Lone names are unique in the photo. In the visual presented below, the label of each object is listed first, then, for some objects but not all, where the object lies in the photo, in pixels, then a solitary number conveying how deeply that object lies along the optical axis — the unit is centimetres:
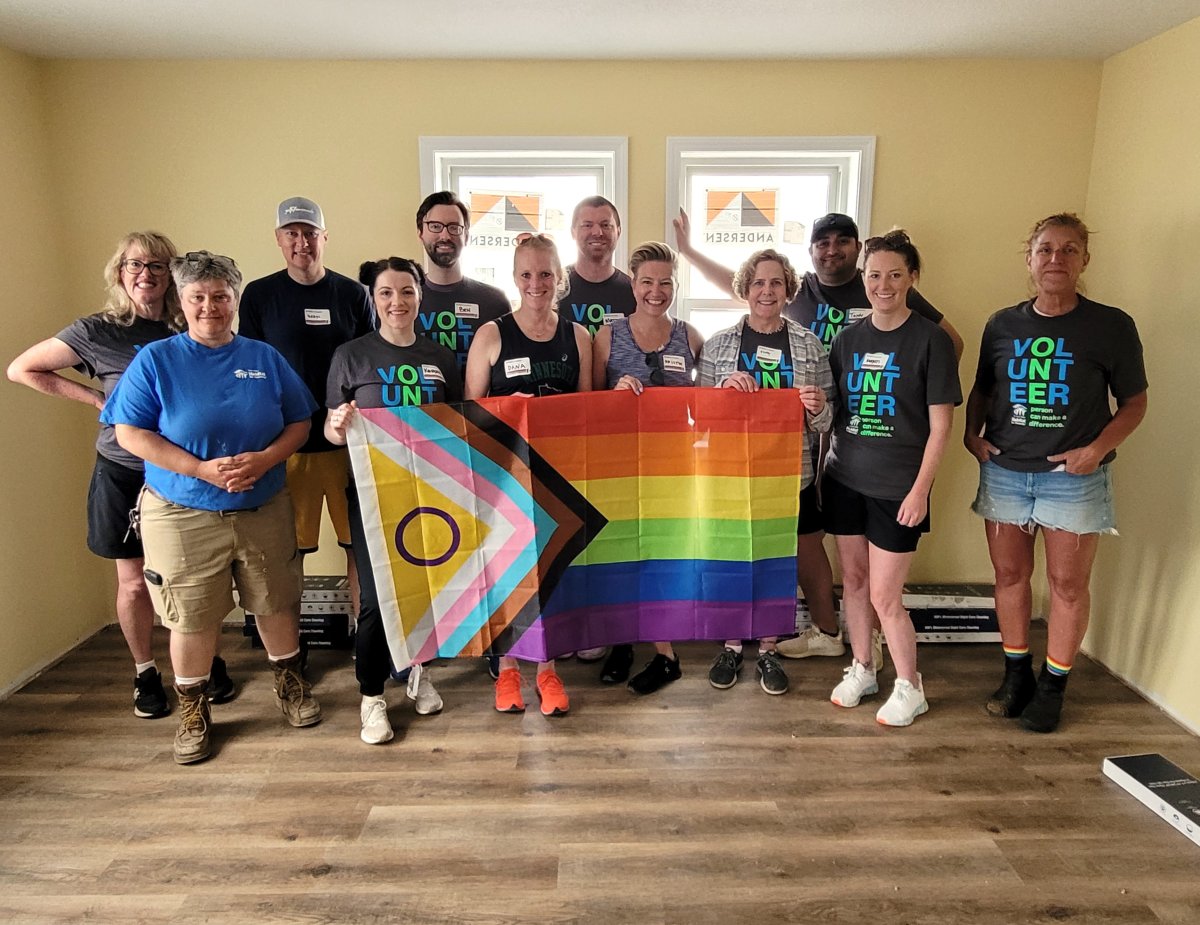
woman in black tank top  242
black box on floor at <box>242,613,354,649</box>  322
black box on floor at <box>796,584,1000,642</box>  326
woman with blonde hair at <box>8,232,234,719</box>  245
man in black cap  290
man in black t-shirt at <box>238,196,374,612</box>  267
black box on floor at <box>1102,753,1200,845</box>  206
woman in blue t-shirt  217
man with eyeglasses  272
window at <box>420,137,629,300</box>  328
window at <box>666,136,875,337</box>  331
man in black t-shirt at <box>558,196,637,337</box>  285
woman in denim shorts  236
